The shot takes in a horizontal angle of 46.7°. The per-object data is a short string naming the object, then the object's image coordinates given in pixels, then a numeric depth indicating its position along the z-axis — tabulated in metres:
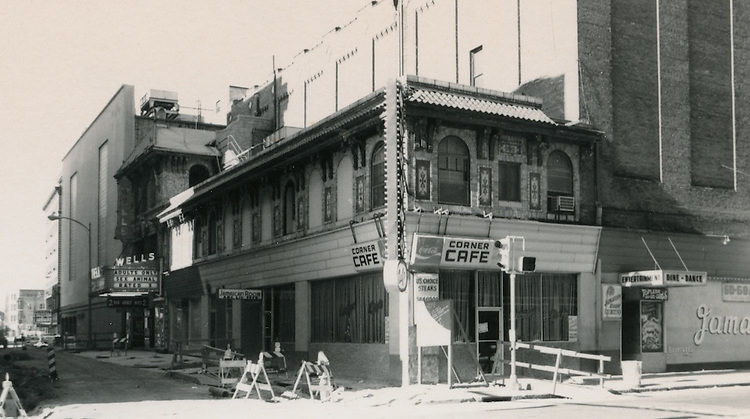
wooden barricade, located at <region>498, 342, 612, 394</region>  21.38
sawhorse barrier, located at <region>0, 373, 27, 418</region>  15.16
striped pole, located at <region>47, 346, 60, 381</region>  28.71
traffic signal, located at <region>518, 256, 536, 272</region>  20.81
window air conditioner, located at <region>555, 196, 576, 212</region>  27.34
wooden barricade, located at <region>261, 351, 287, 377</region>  28.91
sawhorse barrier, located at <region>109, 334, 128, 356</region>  51.03
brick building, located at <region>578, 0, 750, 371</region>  28.81
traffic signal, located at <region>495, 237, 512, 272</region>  20.97
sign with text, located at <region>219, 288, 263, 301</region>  33.44
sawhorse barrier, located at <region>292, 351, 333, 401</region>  20.42
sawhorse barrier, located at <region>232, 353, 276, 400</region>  20.45
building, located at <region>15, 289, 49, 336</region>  104.88
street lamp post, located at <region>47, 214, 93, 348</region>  52.71
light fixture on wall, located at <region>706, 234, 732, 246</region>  31.33
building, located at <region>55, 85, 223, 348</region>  54.03
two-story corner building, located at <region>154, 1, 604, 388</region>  24.98
